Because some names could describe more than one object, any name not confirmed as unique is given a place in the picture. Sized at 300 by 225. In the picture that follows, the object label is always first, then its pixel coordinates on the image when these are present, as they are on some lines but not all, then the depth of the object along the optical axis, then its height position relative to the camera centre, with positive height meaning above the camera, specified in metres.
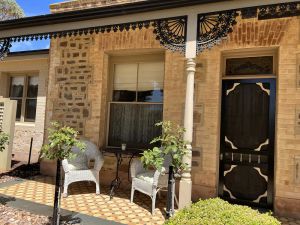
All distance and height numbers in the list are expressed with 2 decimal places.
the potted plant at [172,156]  3.62 -0.40
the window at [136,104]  5.94 +0.46
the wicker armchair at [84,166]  5.17 -0.84
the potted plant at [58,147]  3.50 -0.32
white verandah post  4.08 +0.31
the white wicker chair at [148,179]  4.53 -0.90
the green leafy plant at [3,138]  5.13 -0.35
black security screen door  4.96 -0.20
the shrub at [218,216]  2.28 -0.73
